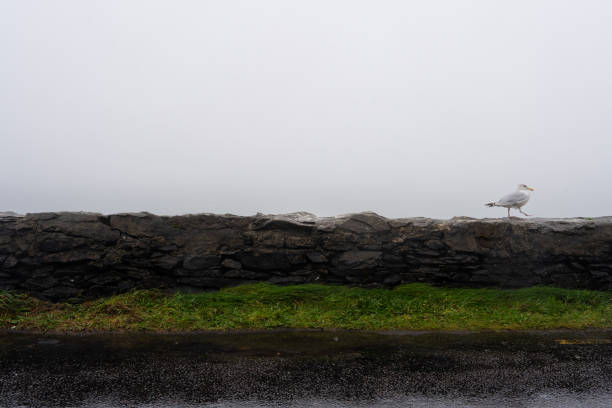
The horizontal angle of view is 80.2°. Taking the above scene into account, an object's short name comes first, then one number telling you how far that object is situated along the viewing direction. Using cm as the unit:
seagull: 709
